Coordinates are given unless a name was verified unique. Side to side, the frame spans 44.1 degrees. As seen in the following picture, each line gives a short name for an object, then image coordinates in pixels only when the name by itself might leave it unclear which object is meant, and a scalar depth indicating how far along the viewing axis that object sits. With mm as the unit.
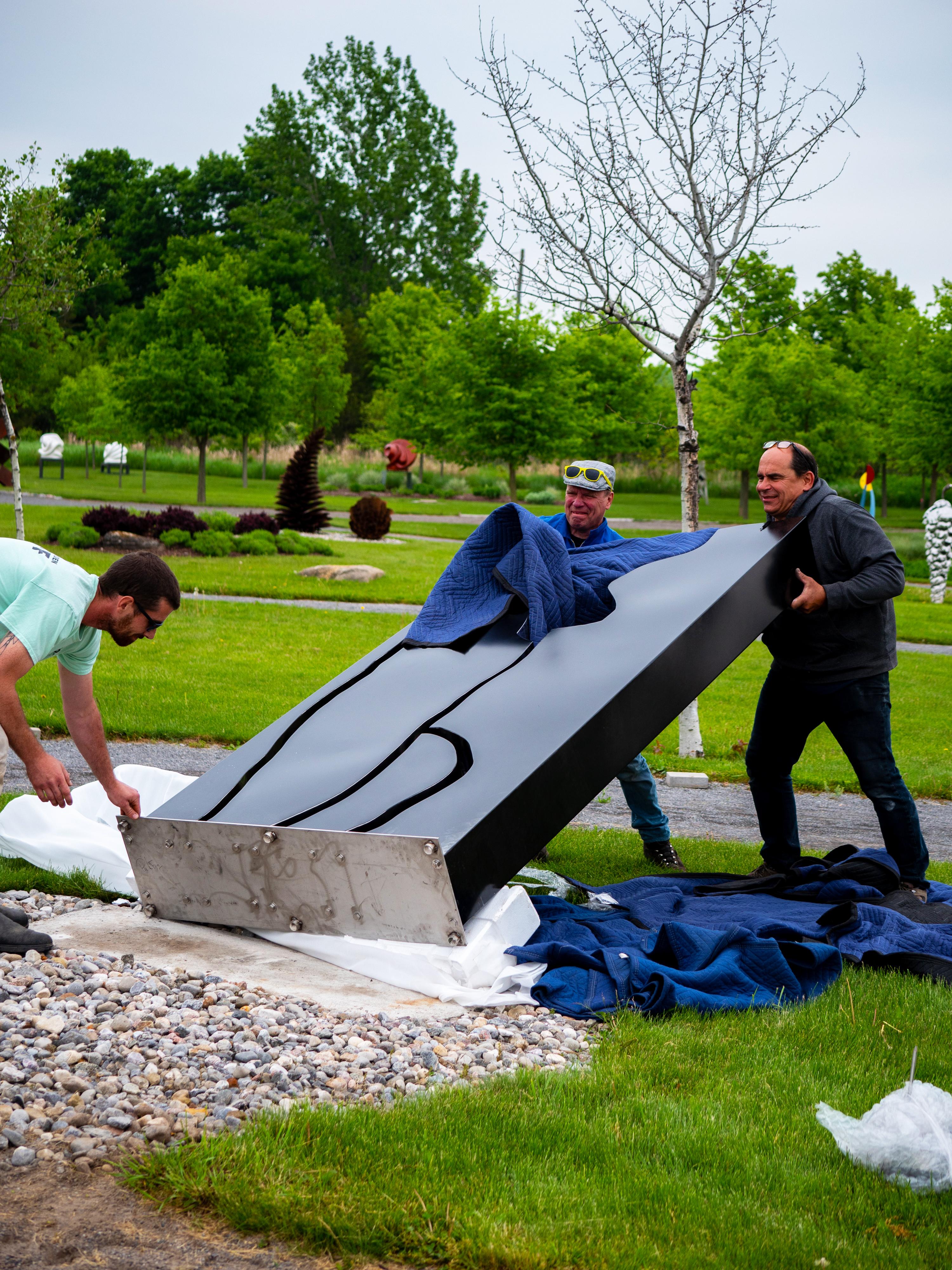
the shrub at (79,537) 20312
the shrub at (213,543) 21438
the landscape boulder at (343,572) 19250
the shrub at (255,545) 22078
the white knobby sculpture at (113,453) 44875
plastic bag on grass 2941
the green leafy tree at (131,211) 66500
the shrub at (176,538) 21453
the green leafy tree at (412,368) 41938
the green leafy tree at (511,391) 36250
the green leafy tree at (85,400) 39531
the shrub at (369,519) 26562
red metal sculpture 44031
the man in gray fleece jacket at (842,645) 5430
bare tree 8875
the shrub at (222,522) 23469
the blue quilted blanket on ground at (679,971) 4184
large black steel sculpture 4195
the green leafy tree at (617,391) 43031
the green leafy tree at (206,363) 32031
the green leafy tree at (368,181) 71250
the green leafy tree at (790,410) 37531
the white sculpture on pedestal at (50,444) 43875
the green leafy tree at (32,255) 15156
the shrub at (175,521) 21734
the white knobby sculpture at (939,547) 22500
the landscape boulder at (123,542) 20438
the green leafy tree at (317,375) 48562
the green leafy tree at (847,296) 52469
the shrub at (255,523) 23547
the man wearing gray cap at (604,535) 6250
